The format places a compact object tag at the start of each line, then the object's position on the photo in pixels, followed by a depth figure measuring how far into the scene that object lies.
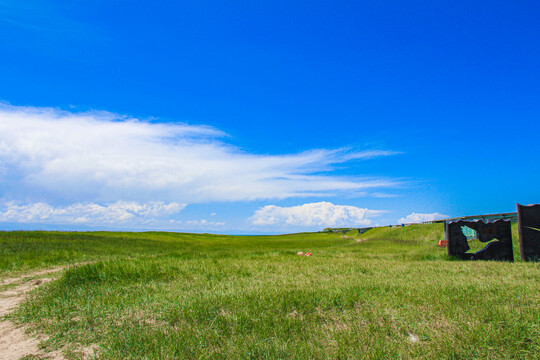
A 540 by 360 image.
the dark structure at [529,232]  11.73
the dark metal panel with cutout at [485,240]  12.32
